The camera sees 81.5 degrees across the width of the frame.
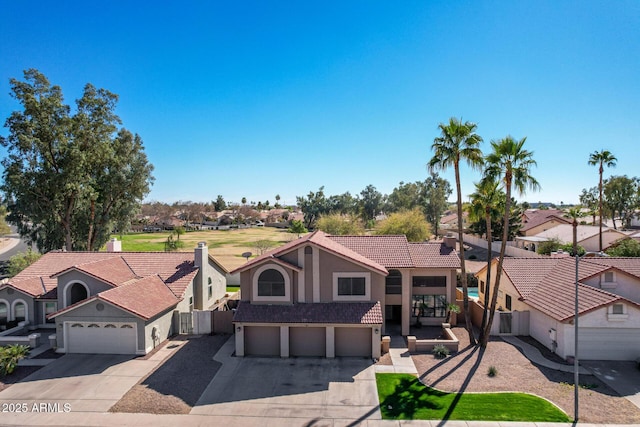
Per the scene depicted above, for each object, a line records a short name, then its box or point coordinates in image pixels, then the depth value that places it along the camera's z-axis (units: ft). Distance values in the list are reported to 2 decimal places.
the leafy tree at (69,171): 112.98
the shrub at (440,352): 65.26
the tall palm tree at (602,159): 133.76
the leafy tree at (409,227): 180.51
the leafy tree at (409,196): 298.56
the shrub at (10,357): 58.70
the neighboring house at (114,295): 66.59
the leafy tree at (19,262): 111.75
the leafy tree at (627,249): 120.88
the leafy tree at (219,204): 585.63
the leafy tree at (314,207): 384.27
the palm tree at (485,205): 69.62
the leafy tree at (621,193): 225.76
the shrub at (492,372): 57.31
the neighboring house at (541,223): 201.16
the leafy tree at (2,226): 261.77
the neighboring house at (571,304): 62.34
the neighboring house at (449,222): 316.09
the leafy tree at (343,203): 382.63
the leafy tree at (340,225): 207.32
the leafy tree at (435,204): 271.69
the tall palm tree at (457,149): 66.59
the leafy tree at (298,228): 298.84
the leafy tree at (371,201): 396.98
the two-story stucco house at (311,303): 65.31
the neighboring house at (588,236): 154.92
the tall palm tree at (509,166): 62.85
